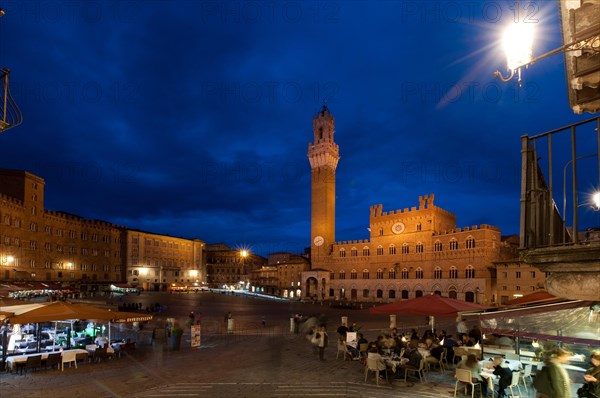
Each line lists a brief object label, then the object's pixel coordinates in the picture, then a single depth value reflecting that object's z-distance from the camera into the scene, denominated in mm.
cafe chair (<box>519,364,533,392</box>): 11484
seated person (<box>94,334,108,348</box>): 18341
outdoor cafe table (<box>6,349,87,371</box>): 14305
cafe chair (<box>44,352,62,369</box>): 14812
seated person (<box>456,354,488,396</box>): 11171
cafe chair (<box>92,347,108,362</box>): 16505
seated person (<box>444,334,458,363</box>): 15711
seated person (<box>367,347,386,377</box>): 12766
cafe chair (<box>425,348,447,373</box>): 14188
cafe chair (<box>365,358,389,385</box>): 12734
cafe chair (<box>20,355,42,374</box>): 14367
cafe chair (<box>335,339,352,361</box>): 16766
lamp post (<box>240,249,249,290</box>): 125625
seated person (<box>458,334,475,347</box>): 15836
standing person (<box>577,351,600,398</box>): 7977
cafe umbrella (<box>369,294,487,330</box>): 15188
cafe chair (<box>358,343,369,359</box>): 15344
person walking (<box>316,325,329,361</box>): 16734
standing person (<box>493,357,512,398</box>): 10664
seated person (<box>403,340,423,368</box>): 13062
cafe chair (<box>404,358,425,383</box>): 12930
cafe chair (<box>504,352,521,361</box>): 13353
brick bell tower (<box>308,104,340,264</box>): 79125
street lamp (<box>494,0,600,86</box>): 5523
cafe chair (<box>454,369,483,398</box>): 10969
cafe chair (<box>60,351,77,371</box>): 15118
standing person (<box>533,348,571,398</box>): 7262
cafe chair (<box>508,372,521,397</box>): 10720
